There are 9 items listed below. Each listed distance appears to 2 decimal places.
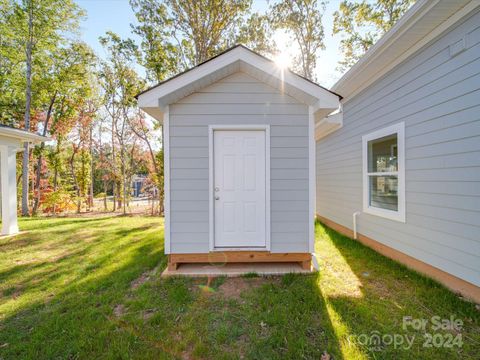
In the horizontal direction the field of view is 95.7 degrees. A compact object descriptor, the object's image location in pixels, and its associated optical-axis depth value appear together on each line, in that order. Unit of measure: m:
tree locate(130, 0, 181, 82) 8.05
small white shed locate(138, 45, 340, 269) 3.39
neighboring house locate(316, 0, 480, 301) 2.54
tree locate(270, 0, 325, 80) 9.64
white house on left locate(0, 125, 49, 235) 5.40
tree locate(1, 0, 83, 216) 8.58
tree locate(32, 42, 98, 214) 10.72
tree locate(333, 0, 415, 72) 8.85
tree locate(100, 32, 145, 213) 8.86
